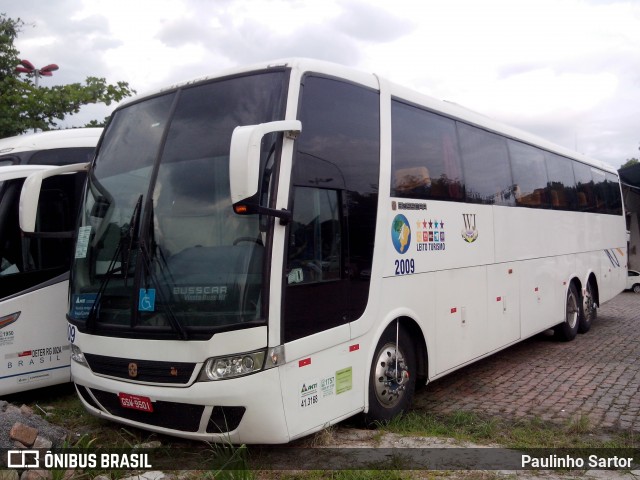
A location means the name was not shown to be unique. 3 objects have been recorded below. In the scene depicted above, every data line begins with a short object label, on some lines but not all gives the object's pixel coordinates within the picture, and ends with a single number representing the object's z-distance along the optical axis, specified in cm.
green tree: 1390
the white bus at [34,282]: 647
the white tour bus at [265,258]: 447
